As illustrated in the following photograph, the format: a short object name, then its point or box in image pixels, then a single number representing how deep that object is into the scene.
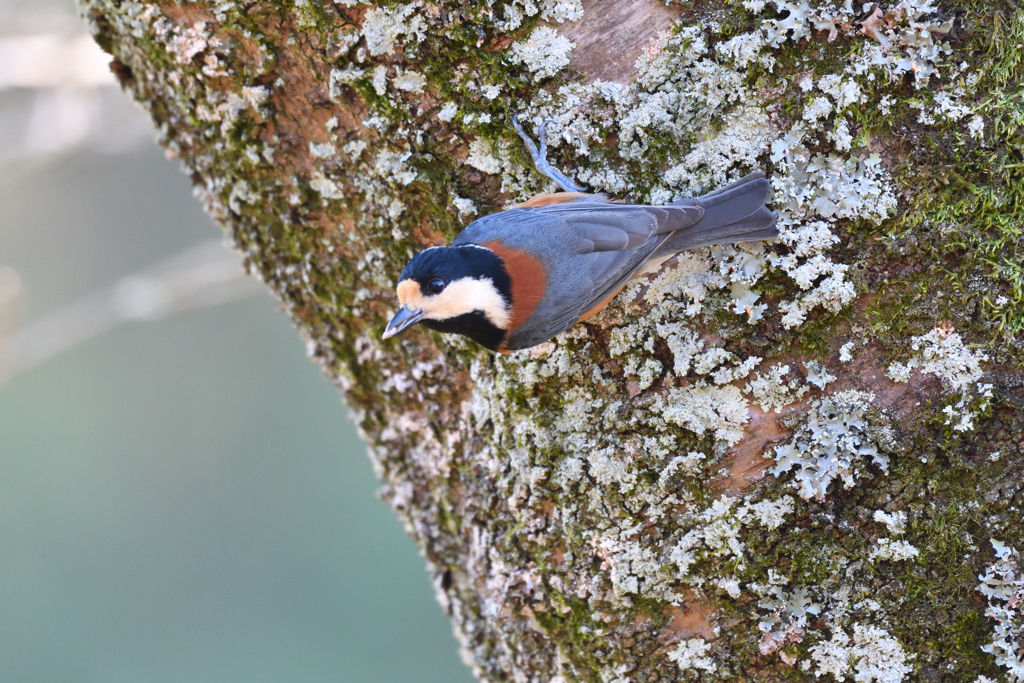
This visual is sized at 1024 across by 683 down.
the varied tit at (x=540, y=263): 4.31
